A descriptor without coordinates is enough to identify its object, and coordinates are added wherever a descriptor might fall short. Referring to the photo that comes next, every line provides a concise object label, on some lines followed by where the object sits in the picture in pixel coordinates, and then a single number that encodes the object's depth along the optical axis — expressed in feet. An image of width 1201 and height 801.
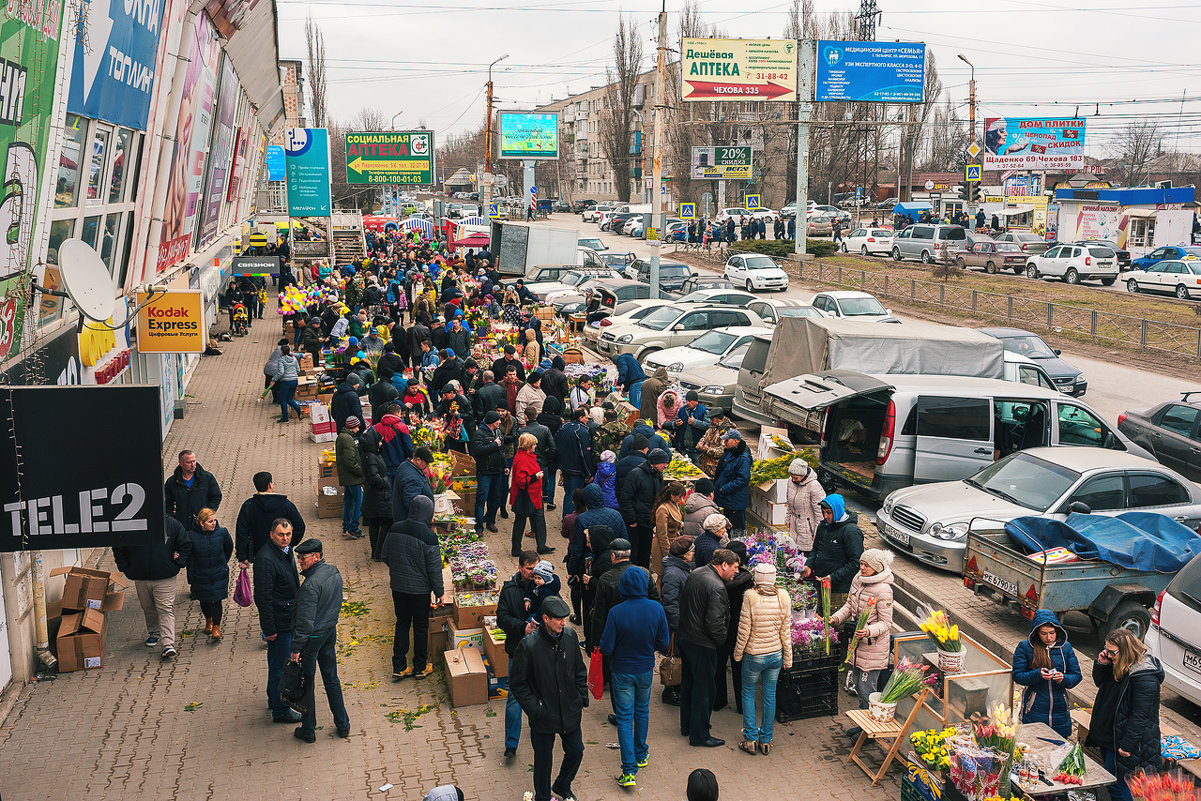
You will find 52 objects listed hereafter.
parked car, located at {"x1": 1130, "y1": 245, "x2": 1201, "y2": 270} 132.05
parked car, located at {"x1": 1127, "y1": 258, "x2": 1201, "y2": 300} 116.78
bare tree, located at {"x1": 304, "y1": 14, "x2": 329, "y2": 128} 233.14
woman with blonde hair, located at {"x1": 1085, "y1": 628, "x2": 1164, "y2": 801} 21.01
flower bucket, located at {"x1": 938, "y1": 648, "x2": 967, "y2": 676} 24.22
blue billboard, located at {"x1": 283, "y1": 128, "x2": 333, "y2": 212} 117.60
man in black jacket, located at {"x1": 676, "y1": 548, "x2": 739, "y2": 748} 24.08
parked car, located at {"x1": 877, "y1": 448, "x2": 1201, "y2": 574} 35.65
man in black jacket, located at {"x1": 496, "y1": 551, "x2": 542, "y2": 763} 24.02
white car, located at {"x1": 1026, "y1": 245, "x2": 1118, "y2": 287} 133.28
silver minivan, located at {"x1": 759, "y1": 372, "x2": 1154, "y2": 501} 41.86
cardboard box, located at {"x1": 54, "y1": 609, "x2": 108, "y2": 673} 28.30
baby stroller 94.12
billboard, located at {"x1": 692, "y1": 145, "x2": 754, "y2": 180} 200.34
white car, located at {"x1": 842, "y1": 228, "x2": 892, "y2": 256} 165.37
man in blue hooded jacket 22.89
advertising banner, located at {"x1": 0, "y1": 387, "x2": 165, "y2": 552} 20.83
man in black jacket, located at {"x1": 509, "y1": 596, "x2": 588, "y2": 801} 21.09
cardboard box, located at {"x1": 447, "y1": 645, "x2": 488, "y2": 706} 26.73
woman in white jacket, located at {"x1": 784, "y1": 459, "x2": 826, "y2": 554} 33.17
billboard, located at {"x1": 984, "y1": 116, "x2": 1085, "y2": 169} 212.43
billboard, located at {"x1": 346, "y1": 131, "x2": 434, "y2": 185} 170.19
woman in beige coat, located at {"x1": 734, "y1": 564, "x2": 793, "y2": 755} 24.04
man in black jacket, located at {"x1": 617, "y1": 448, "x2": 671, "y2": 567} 33.83
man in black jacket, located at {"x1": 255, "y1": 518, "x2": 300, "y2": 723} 24.86
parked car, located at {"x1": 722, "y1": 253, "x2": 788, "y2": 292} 125.90
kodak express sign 43.93
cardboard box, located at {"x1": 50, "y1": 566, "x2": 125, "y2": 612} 28.86
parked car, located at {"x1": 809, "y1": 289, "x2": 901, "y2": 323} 79.20
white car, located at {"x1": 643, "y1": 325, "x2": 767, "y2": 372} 63.57
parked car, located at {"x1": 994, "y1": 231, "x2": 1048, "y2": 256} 161.99
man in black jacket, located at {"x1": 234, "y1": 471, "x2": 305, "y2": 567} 29.94
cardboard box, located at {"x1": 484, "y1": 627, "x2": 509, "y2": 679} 26.94
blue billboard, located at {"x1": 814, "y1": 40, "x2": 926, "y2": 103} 147.84
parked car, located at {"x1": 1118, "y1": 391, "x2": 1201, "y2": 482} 48.91
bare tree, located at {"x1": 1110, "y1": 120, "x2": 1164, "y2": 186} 318.45
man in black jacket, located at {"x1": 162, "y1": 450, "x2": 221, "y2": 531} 31.04
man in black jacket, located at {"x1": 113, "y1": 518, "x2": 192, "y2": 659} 28.84
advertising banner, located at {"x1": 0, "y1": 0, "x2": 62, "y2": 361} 22.75
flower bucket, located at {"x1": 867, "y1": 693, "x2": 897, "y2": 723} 24.47
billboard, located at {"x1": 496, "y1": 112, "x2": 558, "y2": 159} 236.22
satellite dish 26.55
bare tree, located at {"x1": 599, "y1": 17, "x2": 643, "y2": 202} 263.70
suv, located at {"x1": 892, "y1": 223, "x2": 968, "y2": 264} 148.25
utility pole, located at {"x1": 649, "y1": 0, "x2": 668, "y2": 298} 78.33
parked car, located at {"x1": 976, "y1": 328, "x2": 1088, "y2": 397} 66.95
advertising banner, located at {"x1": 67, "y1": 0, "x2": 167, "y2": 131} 30.35
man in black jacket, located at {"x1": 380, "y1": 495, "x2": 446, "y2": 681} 27.25
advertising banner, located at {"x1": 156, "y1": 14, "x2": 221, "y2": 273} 51.42
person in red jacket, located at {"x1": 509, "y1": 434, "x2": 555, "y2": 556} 36.32
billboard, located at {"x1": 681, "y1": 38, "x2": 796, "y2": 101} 149.28
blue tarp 30.78
